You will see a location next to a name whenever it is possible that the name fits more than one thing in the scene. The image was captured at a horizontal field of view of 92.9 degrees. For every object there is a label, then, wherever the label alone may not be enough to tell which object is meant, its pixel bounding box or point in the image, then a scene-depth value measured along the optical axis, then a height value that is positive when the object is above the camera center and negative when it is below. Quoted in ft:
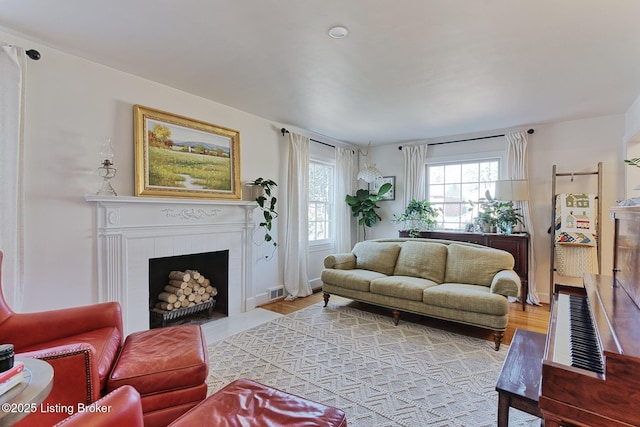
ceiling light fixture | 6.66 +3.98
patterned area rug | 6.33 -4.18
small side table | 2.86 -1.91
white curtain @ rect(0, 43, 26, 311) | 6.80 +0.79
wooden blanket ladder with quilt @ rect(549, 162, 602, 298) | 12.48 +0.09
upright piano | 2.97 -1.75
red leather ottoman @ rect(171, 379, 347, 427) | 3.86 -2.73
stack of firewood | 10.79 -3.04
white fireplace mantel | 8.65 -0.99
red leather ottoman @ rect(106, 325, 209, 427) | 5.08 -2.83
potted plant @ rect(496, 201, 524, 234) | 13.69 -0.32
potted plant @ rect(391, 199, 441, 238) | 16.34 -0.29
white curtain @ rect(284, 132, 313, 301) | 14.47 -0.57
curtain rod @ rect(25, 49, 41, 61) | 7.32 +3.74
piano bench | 4.44 -2.68
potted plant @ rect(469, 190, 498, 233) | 14.14 -0.29
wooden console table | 13.17 -1.59
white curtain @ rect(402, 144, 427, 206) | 17.11 +2.20
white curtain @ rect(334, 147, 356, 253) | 17.84 +0.38
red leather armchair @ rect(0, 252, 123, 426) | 4.36 -2.46
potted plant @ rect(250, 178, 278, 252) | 12.80 +0.27
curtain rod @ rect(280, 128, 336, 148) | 14.19 +3.68
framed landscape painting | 9.51 +1.82
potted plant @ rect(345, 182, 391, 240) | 18.17 +0.34
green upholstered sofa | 9.62 -2.69
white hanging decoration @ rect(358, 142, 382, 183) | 14.25 +1.72
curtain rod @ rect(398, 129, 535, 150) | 14.03 +3.66
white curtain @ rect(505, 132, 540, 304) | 13.78 +1.85
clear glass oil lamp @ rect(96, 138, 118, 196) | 8.54 +1.13
